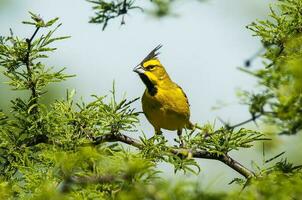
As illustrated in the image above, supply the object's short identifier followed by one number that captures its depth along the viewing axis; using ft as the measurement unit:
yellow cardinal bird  36.32
